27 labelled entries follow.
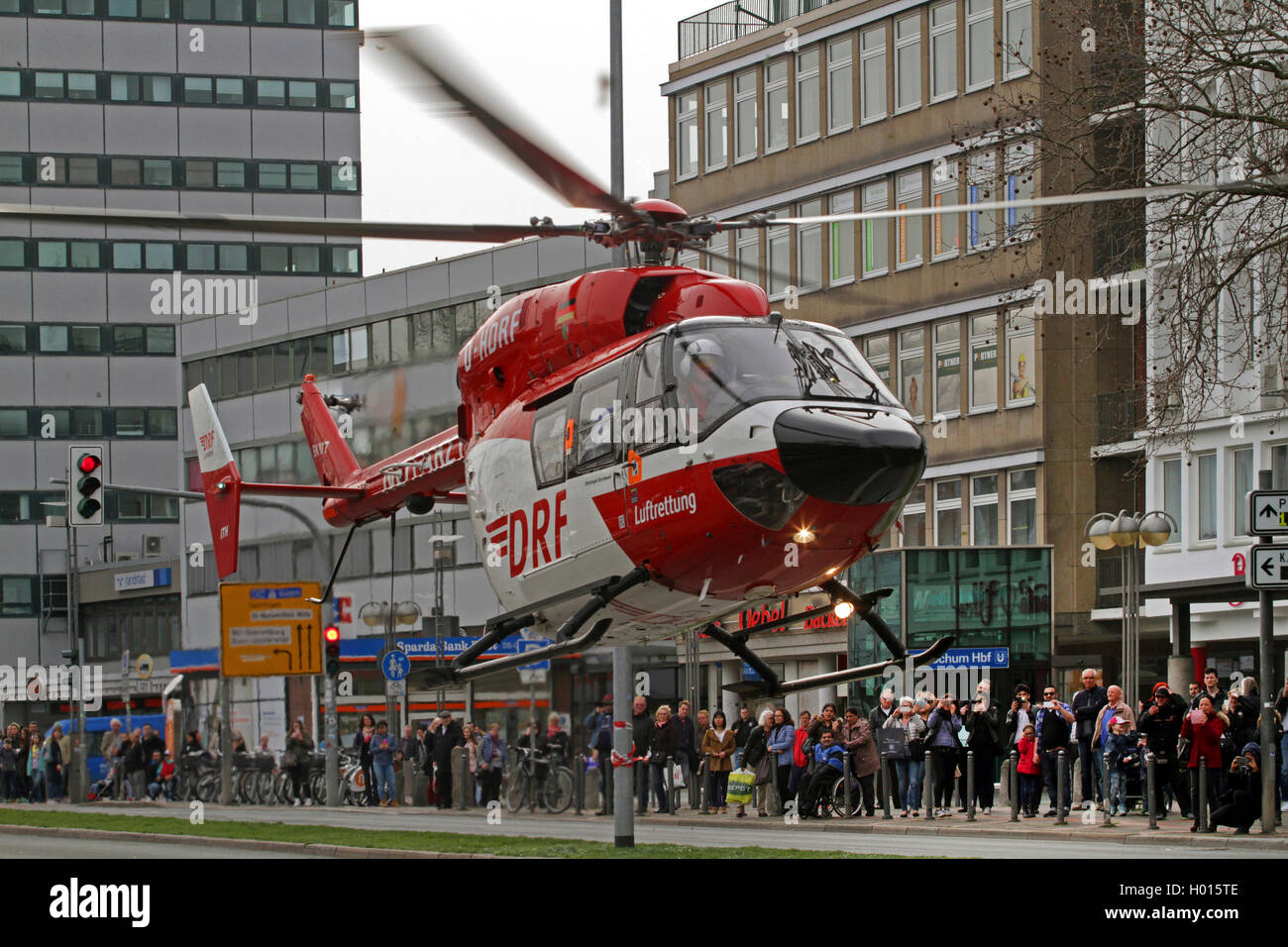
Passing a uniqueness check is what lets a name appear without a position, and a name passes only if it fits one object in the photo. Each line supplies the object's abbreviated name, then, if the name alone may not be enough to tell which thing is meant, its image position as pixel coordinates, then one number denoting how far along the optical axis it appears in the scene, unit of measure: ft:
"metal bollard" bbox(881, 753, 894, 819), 101.55
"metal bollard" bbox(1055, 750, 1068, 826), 90.48
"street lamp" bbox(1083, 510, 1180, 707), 106.93
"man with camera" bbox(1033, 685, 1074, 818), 94.73
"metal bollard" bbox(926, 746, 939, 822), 99.76
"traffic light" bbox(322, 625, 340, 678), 107.86
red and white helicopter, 52.95
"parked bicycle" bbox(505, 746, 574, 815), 120.88
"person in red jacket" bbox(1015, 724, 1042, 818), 95.91
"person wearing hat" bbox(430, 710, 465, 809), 124.26
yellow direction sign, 104.94
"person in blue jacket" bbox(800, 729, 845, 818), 103.60
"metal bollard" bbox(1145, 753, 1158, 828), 86.58
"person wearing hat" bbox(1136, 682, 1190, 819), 88.99
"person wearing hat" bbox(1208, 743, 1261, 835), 80.18
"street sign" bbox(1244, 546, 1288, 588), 78.07
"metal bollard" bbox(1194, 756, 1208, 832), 81.82
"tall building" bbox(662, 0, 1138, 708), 156.56
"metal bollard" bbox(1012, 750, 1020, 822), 95.66
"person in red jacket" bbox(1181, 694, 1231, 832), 83.71
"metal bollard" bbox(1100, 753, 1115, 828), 90.89
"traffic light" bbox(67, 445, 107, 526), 101.82
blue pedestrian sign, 116.57
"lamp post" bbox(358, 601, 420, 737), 209.77
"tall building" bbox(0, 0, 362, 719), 300.20
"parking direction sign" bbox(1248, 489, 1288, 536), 78.74
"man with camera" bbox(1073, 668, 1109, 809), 94.99
